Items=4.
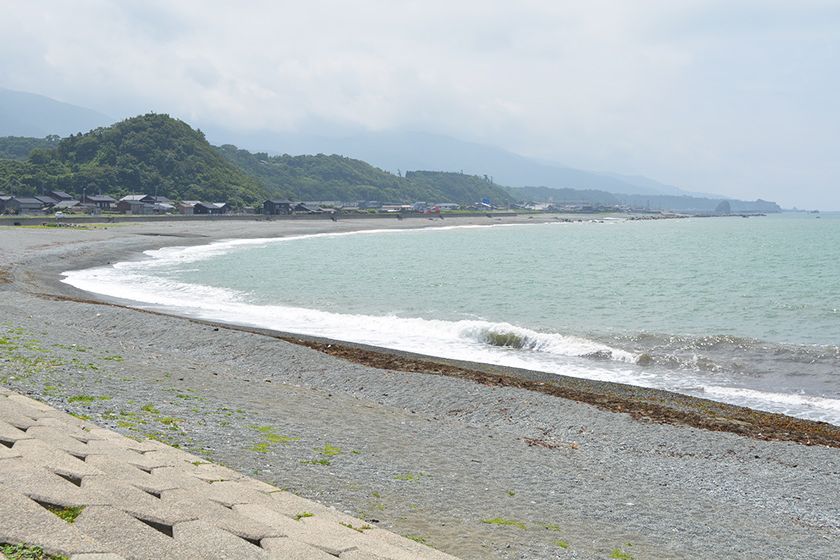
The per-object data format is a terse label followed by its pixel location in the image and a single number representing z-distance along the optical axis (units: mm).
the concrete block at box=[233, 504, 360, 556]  5926
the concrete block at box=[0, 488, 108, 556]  4730
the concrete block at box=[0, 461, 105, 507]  5605
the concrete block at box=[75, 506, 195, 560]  4992
